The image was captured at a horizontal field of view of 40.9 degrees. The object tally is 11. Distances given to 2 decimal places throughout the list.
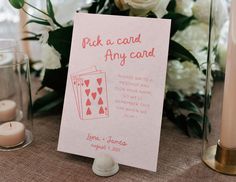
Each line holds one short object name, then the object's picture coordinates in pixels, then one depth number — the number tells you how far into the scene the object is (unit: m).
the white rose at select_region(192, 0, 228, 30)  0.73
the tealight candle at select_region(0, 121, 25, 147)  0.72
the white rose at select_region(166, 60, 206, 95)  0.82
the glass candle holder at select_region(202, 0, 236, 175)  0.58
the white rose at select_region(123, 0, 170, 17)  0.66
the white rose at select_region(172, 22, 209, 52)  0.81
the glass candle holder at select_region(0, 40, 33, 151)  0.73
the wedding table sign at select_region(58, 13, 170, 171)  0.61
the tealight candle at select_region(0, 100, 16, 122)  0.83
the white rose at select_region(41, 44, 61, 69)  0.77
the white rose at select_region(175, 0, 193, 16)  0.79
